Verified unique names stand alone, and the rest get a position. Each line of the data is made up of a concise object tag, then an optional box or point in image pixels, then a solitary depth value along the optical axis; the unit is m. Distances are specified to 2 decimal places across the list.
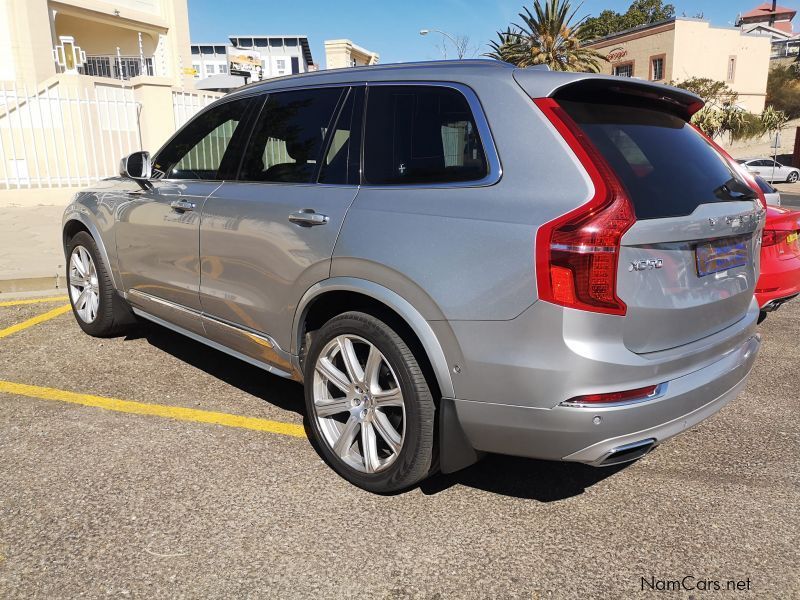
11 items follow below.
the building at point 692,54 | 42.56
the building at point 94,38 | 20.45
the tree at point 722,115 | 41.59
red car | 4.56
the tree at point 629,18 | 67.50
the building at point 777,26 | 76.96
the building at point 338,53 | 33.47
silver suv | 2.27
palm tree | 37.34
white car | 31.17
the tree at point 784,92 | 55.81
